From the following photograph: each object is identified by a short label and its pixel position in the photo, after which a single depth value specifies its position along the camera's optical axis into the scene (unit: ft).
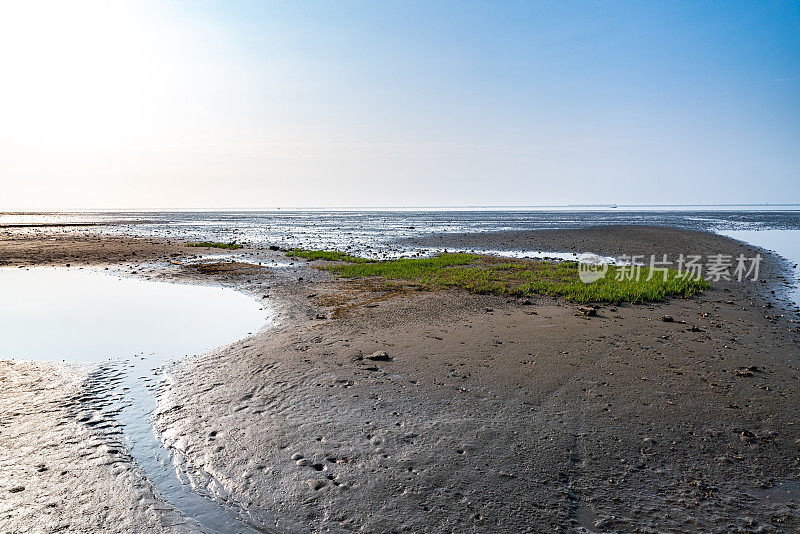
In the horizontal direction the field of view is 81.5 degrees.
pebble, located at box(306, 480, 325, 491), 18.80
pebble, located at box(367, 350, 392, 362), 34.47
